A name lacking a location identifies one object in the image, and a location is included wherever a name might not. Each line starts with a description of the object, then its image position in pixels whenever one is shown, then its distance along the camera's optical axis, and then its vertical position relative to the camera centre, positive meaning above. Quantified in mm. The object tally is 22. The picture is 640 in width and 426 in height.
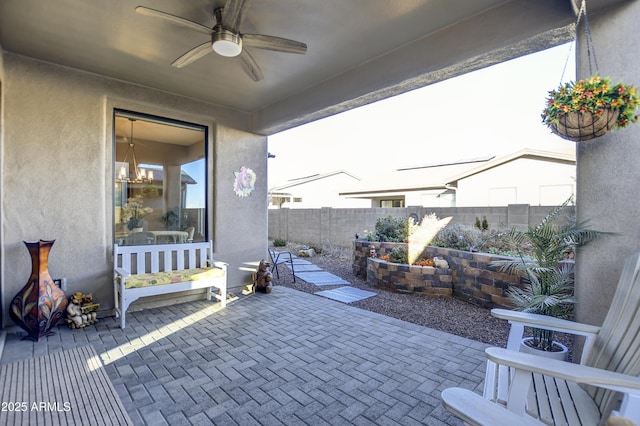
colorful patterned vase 3104 -924
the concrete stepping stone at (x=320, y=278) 5908 -1358
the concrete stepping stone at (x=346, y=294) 4772 -1360
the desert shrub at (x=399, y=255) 5577 -808
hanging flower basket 1871 +640
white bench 3574 -814
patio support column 2107 +220
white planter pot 2332 -1080
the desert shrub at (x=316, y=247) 9656 -1193
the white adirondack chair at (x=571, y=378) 1155 -730
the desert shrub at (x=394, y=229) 6383 -397
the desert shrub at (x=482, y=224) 6293 -277
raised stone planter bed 4137 -965
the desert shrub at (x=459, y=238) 5219 -477
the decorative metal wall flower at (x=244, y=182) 5090 +459
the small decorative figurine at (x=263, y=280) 5027 -1133
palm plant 2393 -536
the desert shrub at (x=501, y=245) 4907 -567
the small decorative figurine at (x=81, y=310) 3424 -1142
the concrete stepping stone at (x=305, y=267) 6988 -1339
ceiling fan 2301 +1413
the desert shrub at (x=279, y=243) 10821 -1159
